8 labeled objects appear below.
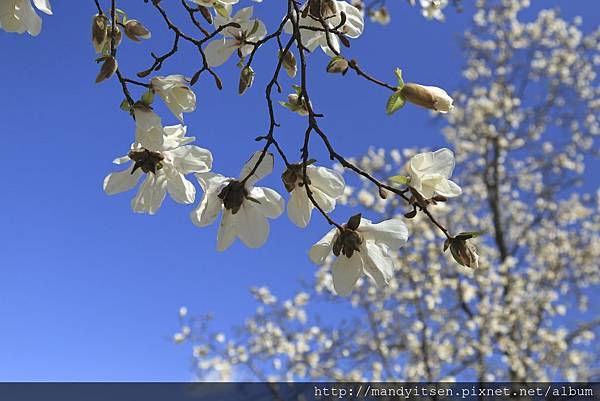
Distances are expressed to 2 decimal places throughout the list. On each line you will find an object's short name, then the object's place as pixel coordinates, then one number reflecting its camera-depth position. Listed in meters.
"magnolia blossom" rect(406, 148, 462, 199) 0.79
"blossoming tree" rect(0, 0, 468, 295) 0.77
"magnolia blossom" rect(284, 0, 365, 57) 0.84
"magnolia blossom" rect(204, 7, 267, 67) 0.90
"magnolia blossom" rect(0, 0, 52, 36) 0.85
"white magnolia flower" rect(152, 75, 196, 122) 0.83
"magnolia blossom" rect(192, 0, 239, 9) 0.85
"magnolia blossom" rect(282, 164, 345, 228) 0.78
